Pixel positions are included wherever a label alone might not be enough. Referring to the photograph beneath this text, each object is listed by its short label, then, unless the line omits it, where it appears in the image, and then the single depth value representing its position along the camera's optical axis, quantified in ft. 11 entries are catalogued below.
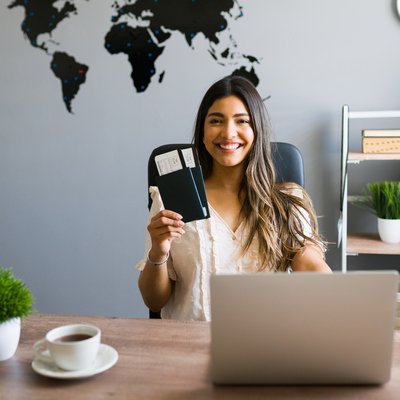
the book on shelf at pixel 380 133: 7.37
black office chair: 5.58
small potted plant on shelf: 7.54
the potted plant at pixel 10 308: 3.28
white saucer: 3.06
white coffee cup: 3.04
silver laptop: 2.80
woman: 5.16
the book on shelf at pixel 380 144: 7.35
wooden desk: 2.95
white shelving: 7.38
